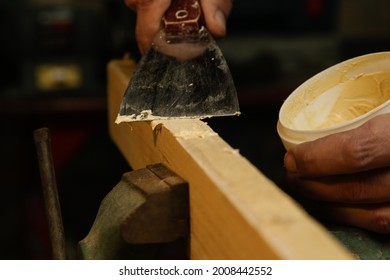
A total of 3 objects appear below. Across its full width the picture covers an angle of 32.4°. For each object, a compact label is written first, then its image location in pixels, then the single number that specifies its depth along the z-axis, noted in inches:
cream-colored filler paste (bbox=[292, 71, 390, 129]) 44.3
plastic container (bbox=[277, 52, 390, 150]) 44.1
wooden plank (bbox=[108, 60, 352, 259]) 25.4
